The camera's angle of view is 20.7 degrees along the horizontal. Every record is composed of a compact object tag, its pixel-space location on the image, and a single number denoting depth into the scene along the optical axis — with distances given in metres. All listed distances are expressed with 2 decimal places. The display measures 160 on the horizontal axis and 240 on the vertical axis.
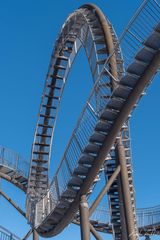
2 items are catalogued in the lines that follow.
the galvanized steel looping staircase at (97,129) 9.86
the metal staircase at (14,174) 21.34
